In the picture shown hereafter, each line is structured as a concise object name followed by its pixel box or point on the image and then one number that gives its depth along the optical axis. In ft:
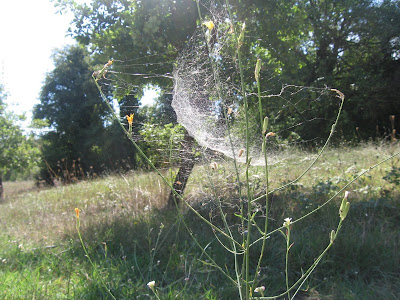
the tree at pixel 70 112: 59.98
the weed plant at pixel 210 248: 7.59
